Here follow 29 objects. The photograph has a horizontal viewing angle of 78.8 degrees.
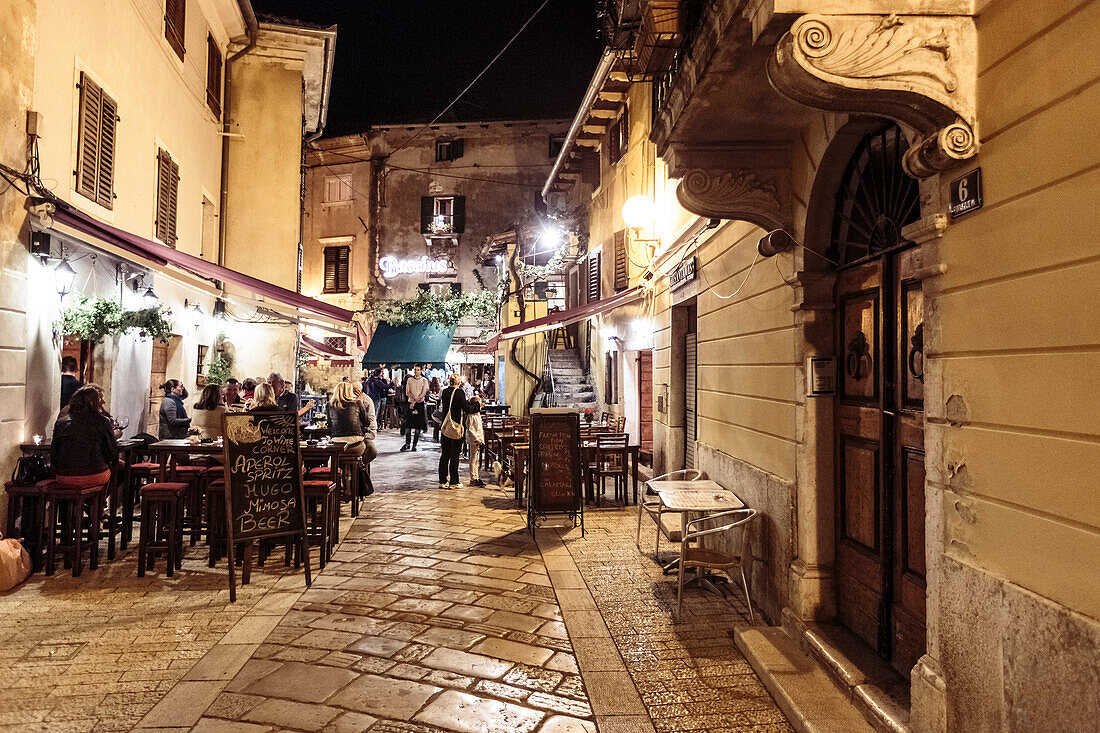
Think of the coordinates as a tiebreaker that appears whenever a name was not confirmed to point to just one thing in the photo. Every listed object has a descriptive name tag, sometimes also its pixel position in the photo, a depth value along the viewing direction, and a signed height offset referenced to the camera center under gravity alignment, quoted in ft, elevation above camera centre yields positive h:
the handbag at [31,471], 22.15 -2.66
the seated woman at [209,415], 29.18 -1.02
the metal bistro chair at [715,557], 17.72 -4.59
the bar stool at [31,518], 21.12 -4.06
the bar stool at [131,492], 24.32 -3.71
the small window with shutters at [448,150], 97.14 +35.29
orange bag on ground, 19.36 -5.12
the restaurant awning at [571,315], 39.40 +5.26
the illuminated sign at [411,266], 97.55 +18.39
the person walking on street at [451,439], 38.93 -2.75
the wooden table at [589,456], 33.55 -3.20
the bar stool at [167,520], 21.25 -4.10
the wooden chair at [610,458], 33.78 -3.32
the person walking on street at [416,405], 59.36 -1.12
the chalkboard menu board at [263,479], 19.69 -2.65
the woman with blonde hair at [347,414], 33.57 -1.10
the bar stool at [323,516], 23.00 -4.56
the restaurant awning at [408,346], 76.74 +5.39
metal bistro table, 18.51 -3.05
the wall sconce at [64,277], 25.14 +4.33
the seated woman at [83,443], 21.22 -1.64
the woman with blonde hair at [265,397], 29.58 -0.23
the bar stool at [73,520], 21.07 -4.15
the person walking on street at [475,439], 40.81 -2.83
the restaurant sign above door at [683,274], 27.07 +5.12
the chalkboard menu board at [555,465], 27.96 -3.04
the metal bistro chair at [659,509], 21.38 -3.85
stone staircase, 58.75 +0.81
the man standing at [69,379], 26.40 +0.49
